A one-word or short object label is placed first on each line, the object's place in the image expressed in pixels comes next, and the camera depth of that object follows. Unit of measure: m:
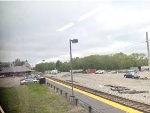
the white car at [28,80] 25.33
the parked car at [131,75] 28.97
